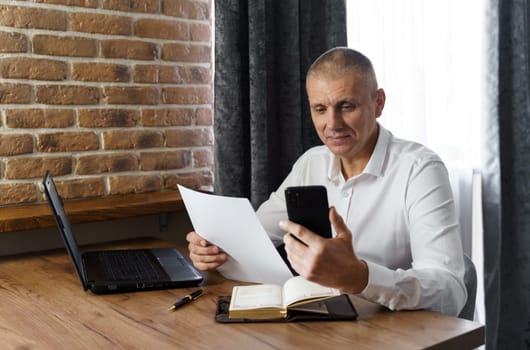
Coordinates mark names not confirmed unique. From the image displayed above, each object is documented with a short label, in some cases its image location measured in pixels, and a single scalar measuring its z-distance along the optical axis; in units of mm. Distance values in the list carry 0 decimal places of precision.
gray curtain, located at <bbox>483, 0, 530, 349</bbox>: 1971
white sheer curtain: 2049
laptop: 1463
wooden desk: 1099
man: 1417
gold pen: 1316
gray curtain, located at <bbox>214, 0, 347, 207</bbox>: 2342
